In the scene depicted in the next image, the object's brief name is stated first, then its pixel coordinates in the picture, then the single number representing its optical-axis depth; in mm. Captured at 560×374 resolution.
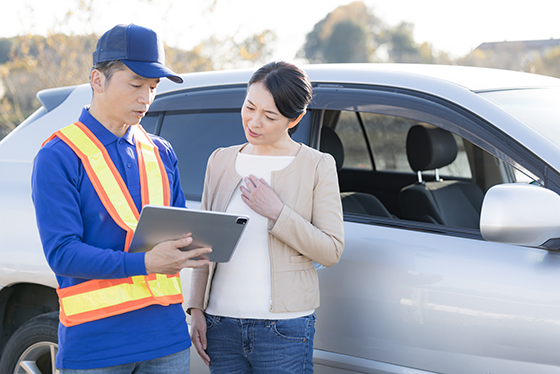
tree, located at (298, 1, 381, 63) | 44031
